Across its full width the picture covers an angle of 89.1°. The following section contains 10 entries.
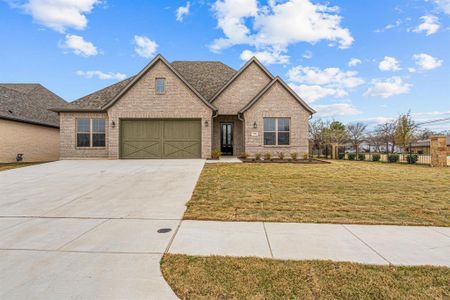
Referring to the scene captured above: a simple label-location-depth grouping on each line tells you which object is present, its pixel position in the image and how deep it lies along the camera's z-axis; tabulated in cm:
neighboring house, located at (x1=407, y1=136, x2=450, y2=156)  4119
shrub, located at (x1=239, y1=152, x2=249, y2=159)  1602
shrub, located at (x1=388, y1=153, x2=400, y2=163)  1820
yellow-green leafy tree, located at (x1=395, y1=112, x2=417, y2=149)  2514
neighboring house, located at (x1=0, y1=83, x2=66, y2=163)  1730
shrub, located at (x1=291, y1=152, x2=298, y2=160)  1568
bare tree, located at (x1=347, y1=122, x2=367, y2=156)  4203
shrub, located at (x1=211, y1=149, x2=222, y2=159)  1546
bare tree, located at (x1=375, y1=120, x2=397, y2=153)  3734
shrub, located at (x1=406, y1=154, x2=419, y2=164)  1727
